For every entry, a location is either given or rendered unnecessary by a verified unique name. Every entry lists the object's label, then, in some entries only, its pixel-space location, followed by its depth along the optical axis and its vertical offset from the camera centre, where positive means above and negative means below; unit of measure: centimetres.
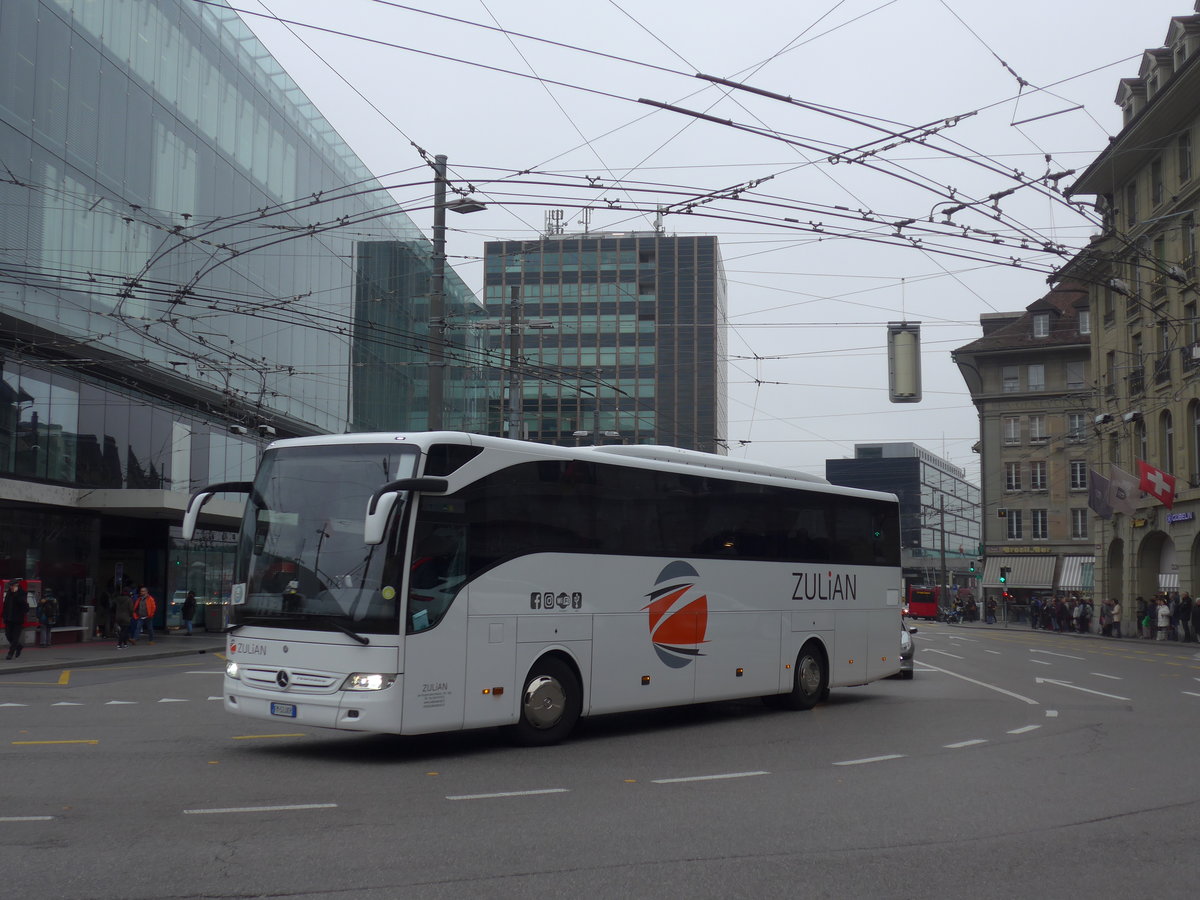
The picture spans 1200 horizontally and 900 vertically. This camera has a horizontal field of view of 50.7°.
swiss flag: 4494 +255
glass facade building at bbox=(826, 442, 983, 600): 12181 +620
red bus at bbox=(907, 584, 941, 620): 9100 -354
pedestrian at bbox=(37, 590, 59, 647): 3133 -174
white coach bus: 1144 -34
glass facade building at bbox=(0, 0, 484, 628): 3111 +777
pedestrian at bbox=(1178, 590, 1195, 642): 4441 -211
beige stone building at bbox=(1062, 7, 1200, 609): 4422 +857
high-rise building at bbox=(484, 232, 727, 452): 9862 +1869
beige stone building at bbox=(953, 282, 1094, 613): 7706 +672
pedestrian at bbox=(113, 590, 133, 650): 3231 -180
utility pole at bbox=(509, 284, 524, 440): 2842 +386
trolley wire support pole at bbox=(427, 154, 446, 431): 2202 +415
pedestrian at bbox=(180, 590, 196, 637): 3975 -193
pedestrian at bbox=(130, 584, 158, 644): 3403 -166
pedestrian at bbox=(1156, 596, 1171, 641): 4519 -217
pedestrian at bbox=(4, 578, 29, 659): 2759 -152
